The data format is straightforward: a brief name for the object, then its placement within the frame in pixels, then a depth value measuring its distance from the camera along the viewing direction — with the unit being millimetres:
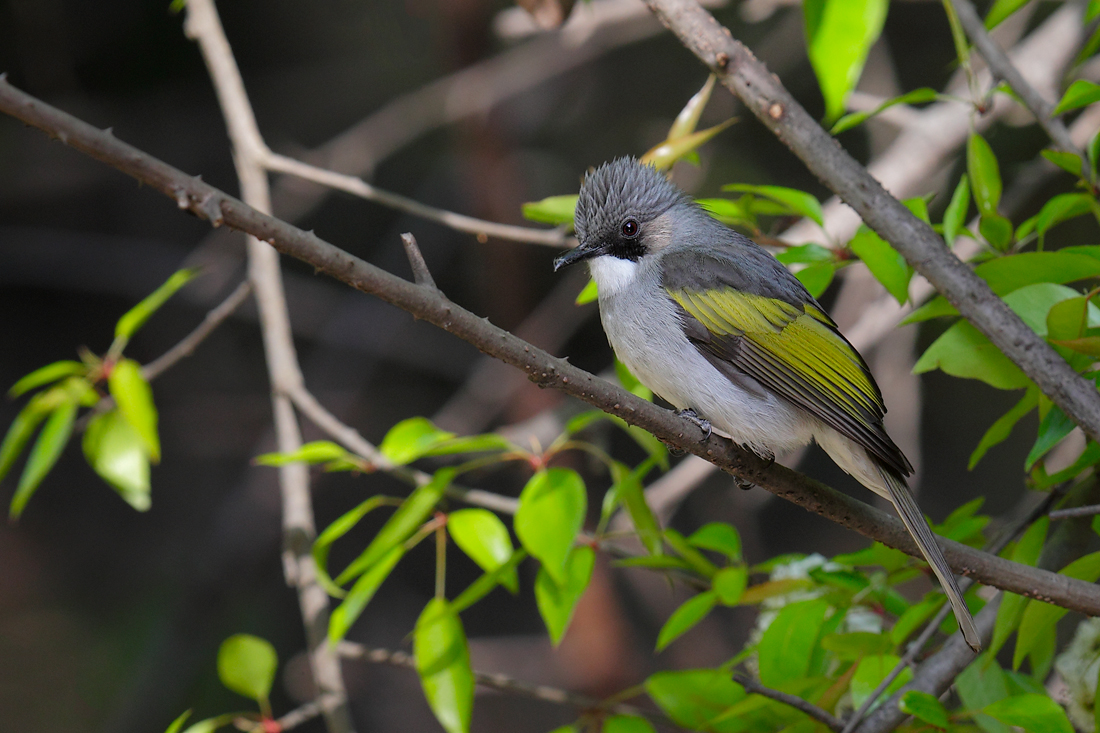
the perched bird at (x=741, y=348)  4715
